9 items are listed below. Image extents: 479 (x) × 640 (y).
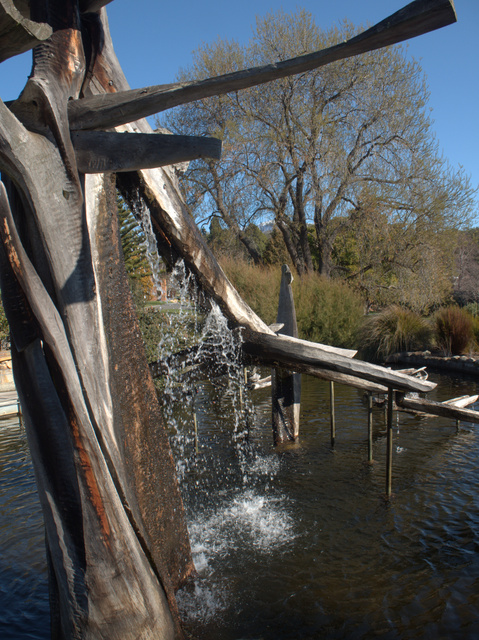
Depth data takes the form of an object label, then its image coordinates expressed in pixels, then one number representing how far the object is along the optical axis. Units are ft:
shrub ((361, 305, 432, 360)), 53.83
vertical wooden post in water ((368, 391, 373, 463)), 21.56
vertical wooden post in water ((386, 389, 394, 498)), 18.13
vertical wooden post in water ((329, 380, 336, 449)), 25.77
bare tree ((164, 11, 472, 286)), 70.38
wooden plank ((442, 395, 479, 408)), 22.57
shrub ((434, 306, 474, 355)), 50.11
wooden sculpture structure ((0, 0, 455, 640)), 7.73
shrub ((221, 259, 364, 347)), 57.52
